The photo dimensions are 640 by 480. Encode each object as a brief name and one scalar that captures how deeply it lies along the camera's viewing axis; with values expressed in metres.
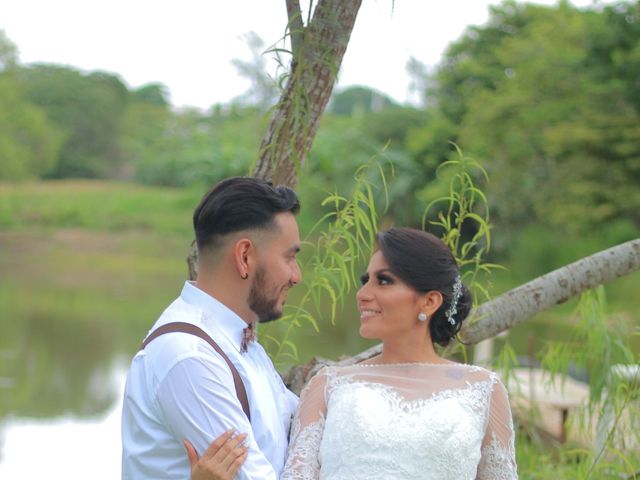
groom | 2.58
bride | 2.84
